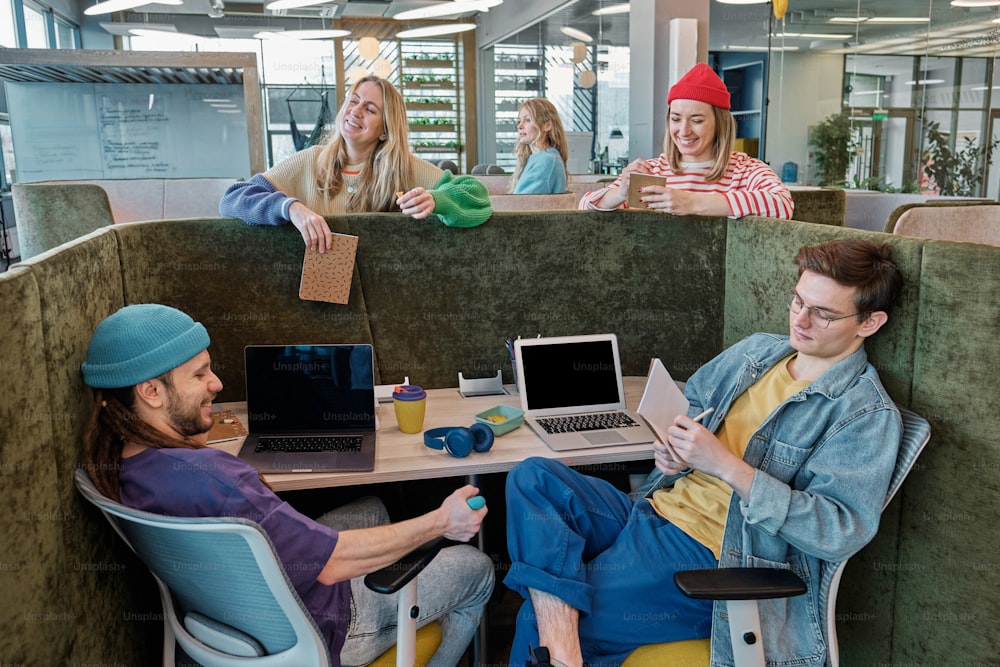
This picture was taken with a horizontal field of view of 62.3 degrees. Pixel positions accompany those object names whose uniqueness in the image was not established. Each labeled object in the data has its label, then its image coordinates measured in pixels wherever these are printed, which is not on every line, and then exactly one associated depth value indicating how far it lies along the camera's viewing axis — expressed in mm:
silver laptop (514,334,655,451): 2324
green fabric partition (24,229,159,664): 1386
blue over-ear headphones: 2000
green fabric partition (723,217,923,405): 1663
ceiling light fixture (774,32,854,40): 7840
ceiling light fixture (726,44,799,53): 9708
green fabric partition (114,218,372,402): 2359
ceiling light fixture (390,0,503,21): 7004
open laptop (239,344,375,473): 2129
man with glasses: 1540
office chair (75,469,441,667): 1278
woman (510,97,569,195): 4562
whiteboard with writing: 6051
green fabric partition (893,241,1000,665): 1502
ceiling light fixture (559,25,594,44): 8516
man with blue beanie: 1417
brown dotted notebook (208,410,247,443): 2162
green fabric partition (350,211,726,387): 2508
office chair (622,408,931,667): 1401
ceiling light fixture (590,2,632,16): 7980
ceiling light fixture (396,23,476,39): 8961
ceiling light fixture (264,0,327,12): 6723
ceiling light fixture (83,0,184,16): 6453
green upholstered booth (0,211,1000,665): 1332
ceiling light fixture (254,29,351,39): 8867
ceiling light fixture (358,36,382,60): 9539
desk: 1917
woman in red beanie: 2432
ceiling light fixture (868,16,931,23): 7008
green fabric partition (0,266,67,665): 1192
